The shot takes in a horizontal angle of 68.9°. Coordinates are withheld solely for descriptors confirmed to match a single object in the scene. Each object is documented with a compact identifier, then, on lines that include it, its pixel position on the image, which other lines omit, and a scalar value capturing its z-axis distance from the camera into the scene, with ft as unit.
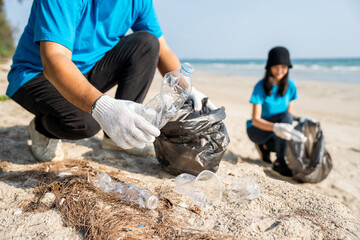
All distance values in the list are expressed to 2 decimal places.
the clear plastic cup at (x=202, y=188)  5.55
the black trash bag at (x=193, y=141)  6.22
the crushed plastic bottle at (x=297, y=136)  8.84
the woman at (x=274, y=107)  9.43
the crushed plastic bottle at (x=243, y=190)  5.72
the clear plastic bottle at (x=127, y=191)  5.10
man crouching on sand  4.64
